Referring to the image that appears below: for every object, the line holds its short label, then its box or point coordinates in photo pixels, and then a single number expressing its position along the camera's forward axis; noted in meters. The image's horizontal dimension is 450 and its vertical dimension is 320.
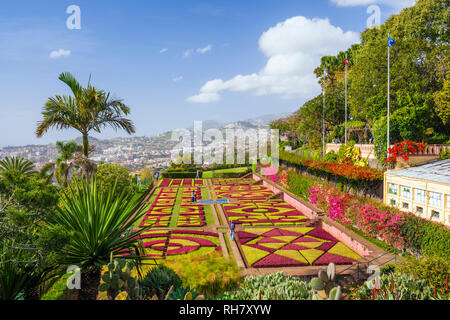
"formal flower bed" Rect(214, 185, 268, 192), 35.22
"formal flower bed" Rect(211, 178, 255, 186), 40.01
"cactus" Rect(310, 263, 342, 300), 6.28
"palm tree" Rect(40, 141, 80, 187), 19.50
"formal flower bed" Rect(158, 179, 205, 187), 40.15
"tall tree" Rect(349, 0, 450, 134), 25.38
